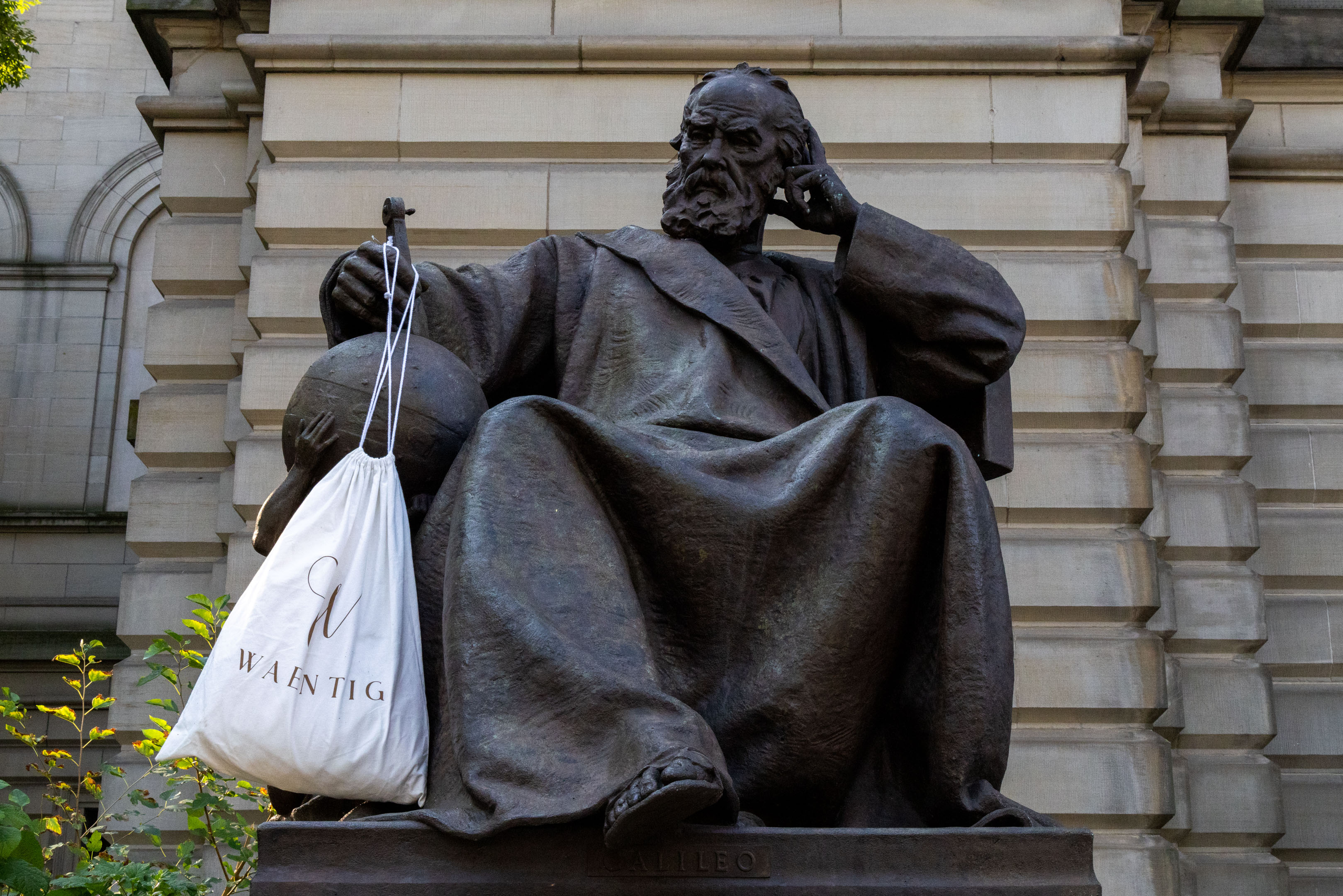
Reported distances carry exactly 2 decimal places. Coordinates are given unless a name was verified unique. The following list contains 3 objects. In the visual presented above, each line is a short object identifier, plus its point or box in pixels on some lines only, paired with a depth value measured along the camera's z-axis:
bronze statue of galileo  3.19
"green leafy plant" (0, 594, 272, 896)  4.48
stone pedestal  3.05
